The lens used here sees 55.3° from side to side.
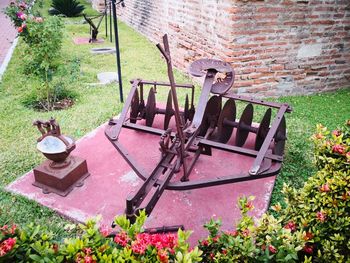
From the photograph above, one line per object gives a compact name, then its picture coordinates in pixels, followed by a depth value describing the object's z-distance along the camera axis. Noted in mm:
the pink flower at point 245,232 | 1725
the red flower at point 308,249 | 1809
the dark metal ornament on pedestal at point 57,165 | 3094
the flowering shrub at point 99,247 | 1468
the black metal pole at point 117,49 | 4571
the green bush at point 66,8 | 14266
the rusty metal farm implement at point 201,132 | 2693
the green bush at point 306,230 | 1665
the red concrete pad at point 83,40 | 9812
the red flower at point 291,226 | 1923
